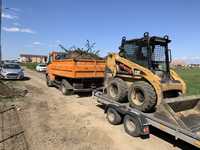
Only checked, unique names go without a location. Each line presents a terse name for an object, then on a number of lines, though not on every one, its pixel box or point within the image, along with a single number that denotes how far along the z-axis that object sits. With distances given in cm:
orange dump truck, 786
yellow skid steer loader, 457
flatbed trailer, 357
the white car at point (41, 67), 2292
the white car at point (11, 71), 1280
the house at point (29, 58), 9234
